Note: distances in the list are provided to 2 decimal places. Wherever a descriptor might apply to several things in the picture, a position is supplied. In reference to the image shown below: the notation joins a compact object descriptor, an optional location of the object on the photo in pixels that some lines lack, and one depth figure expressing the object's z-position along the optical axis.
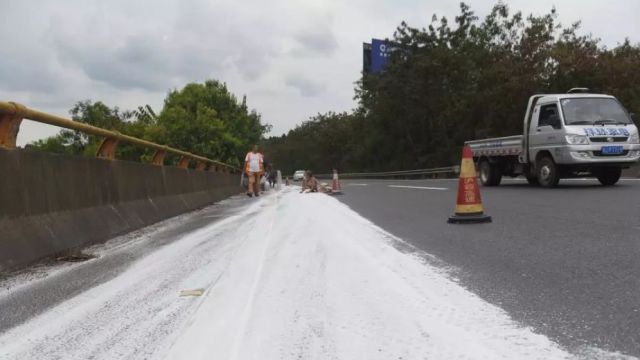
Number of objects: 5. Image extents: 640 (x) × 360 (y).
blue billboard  57.62
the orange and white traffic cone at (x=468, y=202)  7.84
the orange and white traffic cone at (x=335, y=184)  19.35
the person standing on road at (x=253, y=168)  18.39
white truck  13.65
